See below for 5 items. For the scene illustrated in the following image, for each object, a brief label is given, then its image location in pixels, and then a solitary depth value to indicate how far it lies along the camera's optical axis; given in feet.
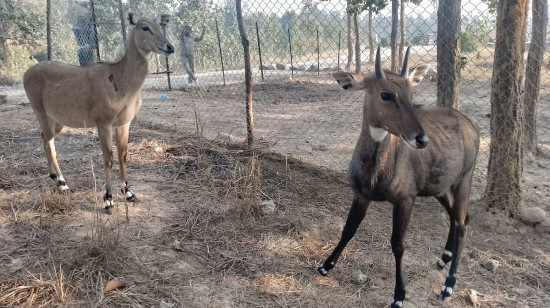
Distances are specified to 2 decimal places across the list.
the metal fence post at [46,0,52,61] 29.99
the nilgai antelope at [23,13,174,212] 13.96
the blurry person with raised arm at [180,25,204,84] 45.96
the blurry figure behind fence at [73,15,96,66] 31.53
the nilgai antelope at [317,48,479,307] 9.52
